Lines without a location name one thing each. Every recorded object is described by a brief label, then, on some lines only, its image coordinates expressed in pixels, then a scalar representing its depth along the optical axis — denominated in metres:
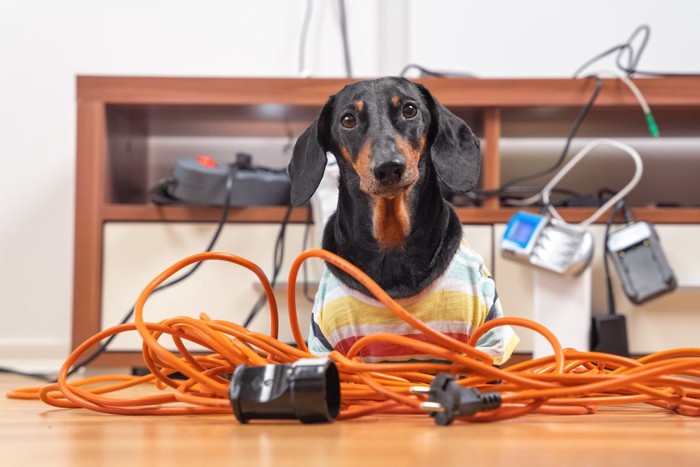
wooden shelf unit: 1.54
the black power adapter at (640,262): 1.46
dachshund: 0.94
